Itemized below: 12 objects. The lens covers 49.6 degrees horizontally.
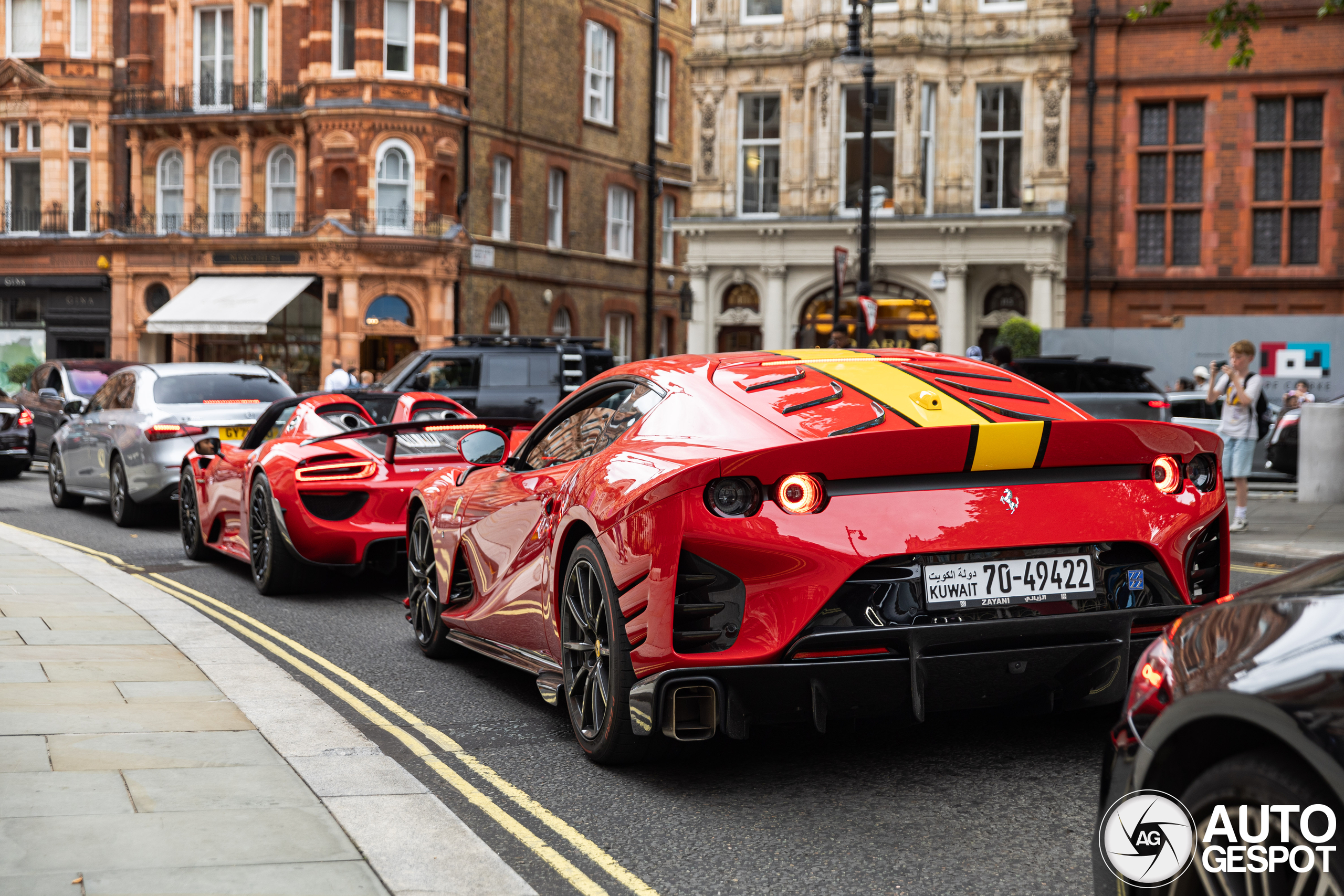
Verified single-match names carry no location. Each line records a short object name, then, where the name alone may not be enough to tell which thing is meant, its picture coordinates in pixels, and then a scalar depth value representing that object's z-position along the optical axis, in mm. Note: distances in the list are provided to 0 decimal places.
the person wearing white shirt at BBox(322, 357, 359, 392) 26016
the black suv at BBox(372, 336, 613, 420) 21203
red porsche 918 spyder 9133
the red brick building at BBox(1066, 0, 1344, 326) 33344
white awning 37469
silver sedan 13367
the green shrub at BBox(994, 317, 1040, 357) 30031
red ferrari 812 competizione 4422
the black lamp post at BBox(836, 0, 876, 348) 20922
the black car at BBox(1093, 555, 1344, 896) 2242
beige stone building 34375
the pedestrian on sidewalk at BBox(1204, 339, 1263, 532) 13664
